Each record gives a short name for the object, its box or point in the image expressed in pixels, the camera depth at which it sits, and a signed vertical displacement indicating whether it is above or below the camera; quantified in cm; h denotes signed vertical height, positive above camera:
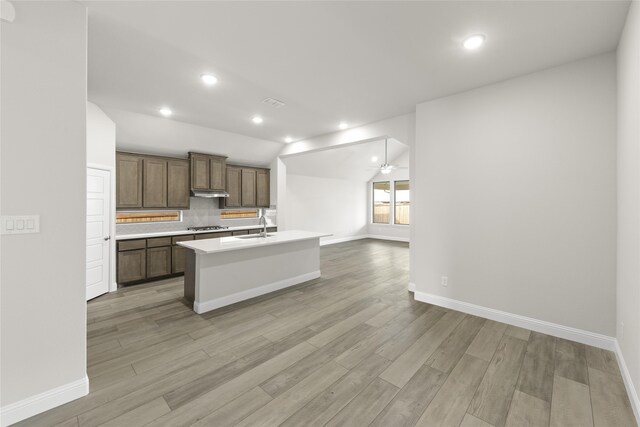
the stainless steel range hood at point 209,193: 565 +44
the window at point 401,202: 1007 +43
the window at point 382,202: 1061 +45
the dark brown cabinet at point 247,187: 633 +65
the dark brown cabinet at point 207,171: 557 +92
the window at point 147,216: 498 -6
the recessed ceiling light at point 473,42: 230 +155
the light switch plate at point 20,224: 165 -7
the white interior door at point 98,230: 383 -26
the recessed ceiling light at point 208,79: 305 +159
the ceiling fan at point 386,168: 693 +119
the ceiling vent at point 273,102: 377 +162
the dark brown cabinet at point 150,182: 471 +60
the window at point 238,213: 660 +0
